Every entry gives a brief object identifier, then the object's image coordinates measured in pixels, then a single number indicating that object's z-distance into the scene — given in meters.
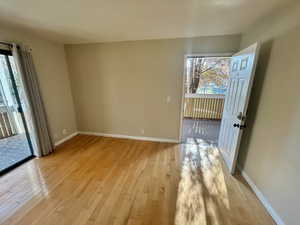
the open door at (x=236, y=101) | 1.80
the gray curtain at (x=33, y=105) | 2.25
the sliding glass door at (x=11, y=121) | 2.28
